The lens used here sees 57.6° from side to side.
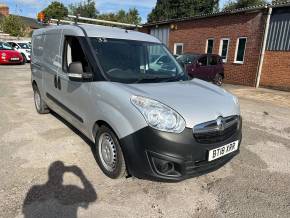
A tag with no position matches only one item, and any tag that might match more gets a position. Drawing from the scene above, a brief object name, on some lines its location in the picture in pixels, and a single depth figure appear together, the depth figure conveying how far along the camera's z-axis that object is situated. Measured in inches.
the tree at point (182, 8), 1375.5
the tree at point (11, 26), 1625.2
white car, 815.7
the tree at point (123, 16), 2290.5
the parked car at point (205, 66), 446.6
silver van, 113.0
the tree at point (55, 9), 2373.6
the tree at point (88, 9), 2358.4
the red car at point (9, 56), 698.8
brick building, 494.3
